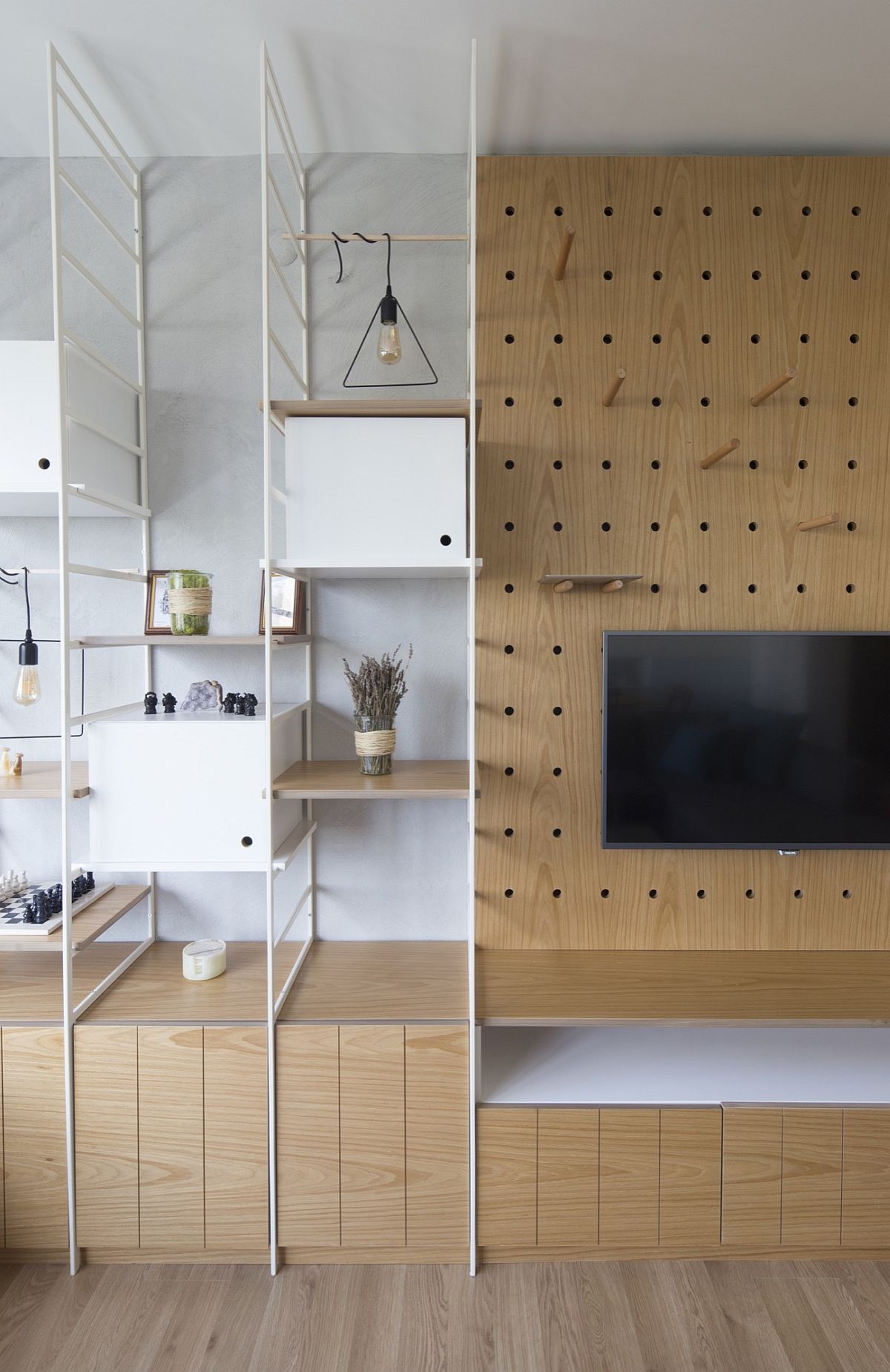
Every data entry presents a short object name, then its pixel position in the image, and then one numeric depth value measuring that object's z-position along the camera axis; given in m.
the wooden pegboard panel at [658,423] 2.22
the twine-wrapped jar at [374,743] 2.06
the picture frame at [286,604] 2.25
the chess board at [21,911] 1.98
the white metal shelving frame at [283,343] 1.81
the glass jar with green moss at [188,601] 2.01
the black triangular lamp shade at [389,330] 1.98
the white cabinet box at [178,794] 1.99
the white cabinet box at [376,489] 1.93
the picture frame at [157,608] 2.26
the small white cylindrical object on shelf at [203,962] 2.15
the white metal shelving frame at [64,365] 1.84
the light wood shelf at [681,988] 1.90
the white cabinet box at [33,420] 1.96
